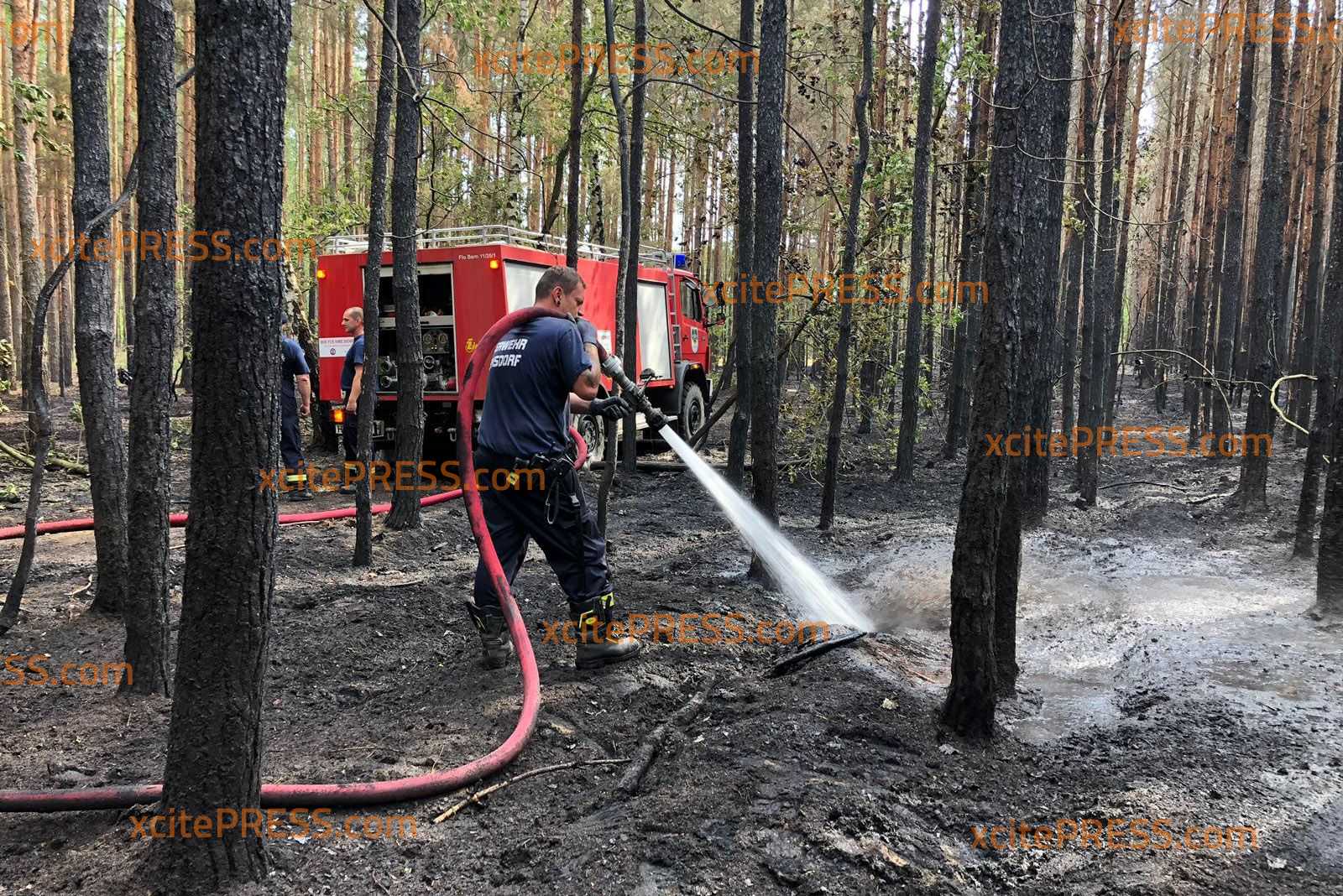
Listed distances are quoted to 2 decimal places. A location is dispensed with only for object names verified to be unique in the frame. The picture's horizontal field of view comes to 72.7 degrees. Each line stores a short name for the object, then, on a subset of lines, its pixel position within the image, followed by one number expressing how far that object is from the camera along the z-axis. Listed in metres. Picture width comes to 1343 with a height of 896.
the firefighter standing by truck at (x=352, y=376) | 9.95
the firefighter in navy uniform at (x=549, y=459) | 5.06
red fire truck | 10.69
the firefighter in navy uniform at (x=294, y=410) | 10.06
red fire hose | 3.21
